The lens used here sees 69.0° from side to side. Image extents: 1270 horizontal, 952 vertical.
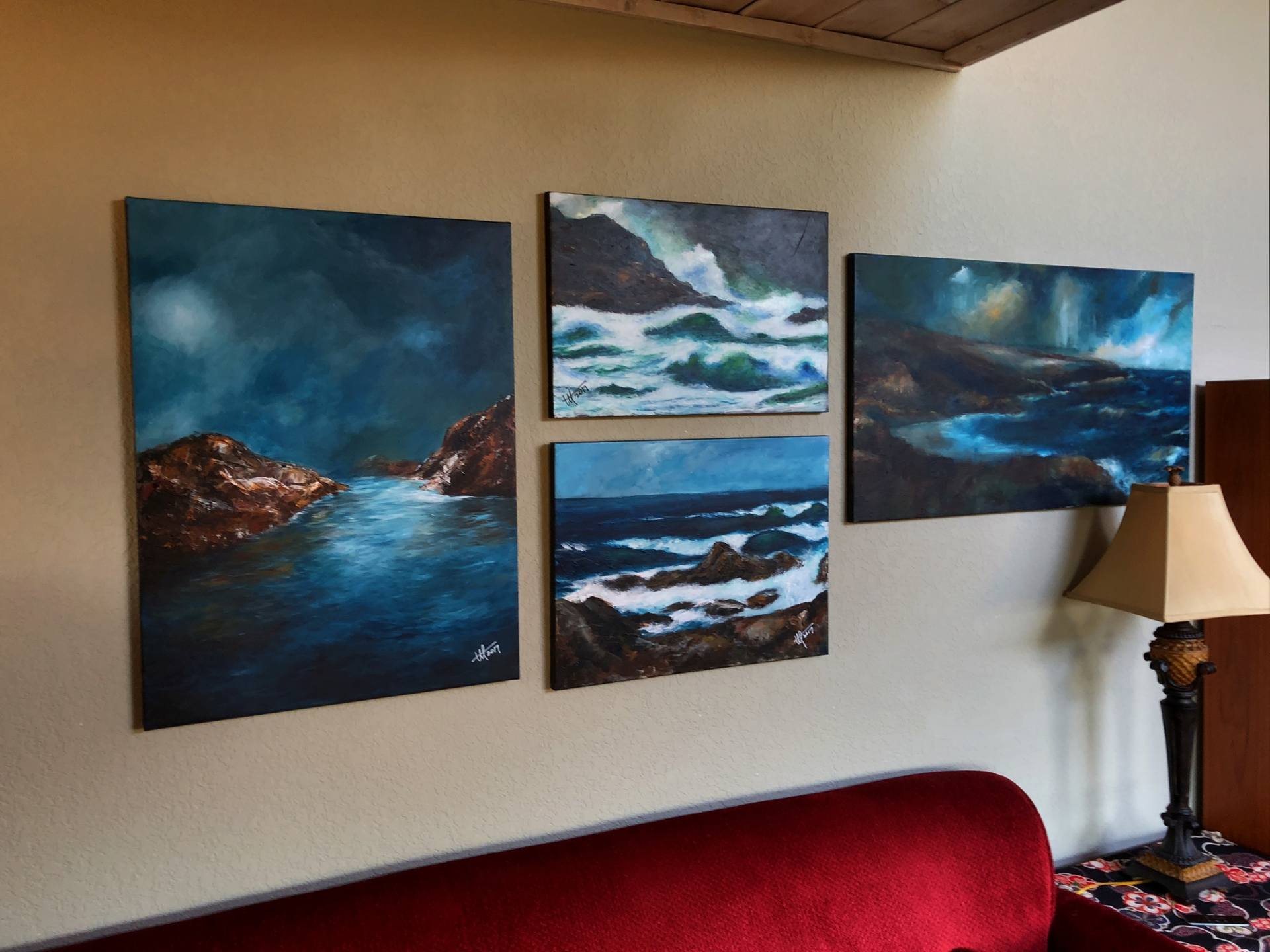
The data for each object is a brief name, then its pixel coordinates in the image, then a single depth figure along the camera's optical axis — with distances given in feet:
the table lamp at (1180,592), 6.51
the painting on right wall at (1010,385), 6.41
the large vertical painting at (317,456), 4.59
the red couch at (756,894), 4.63
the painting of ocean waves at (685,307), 5.46
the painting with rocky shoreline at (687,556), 5.54
